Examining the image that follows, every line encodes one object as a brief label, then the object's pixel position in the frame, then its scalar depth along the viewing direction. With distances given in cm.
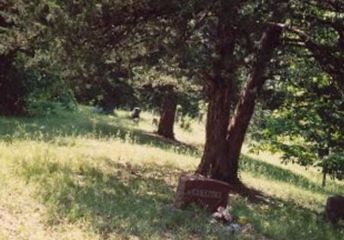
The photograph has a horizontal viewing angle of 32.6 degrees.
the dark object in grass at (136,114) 3756
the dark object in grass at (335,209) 1265
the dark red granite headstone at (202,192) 1045
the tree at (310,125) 1362
